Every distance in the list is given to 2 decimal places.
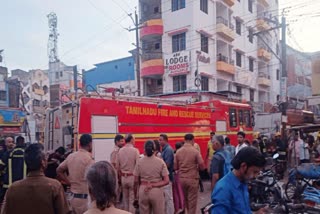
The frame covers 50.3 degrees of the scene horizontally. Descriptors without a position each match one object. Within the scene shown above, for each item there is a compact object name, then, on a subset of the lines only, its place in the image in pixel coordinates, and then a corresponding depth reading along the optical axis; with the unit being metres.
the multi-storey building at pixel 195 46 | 26.58
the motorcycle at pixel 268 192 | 7.15
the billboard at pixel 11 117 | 25.70
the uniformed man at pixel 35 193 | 3.06
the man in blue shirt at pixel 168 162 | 6.84
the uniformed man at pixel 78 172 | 5.16
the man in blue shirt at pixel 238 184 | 2.75
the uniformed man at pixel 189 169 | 6.98
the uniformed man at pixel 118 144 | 7.77
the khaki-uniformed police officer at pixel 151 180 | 5.77
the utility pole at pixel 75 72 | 18.28
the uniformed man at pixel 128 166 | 6.91
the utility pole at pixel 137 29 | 23.72
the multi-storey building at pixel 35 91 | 37.73
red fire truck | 9.03
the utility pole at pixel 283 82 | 17.69
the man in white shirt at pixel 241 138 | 9.45
